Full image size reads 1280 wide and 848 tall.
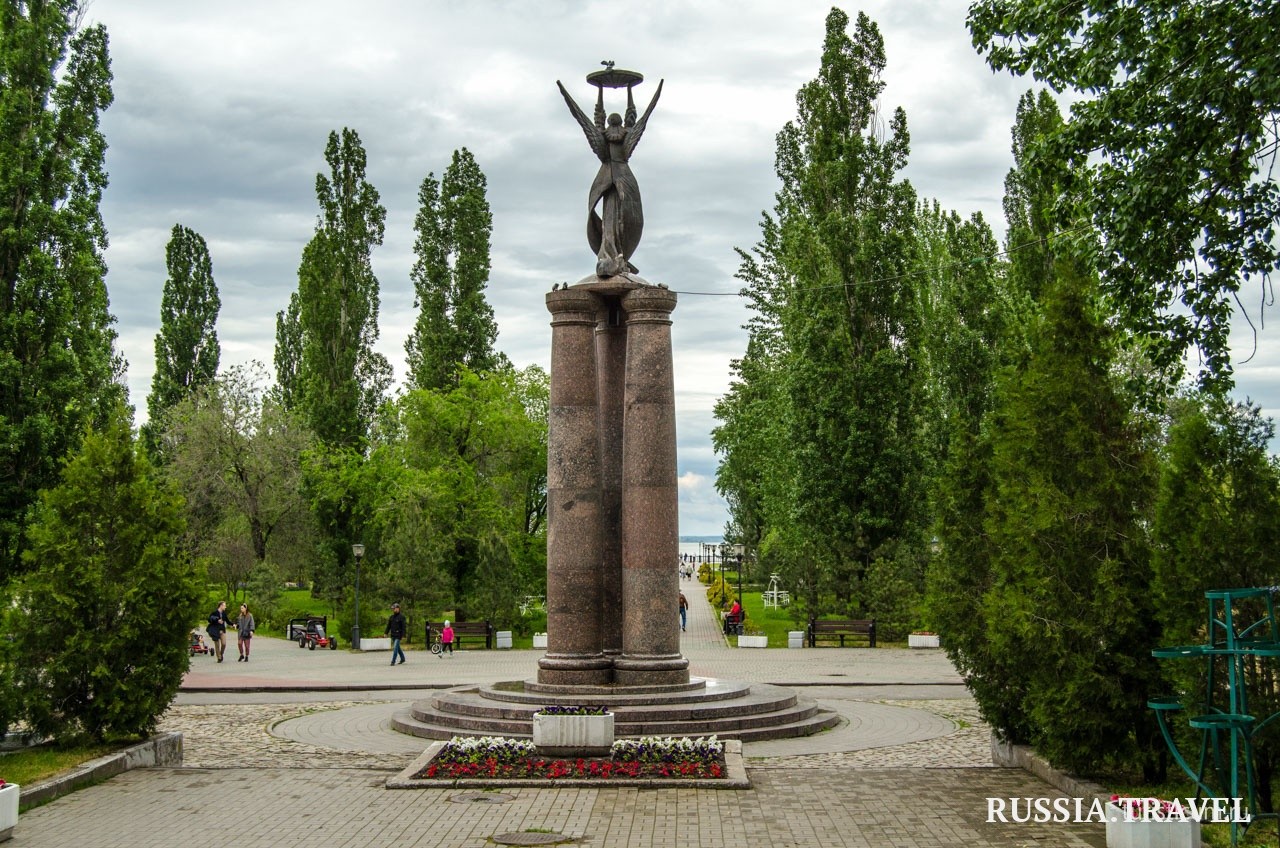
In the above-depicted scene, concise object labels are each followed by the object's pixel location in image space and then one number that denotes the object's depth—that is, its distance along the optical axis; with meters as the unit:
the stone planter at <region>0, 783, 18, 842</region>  9.57
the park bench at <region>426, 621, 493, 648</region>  32.81
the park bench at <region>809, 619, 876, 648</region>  31.53
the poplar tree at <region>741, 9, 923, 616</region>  32.78
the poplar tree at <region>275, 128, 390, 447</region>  43.88
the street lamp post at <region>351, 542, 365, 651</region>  32.41
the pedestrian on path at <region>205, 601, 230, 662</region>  29.23
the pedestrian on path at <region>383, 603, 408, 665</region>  28.09
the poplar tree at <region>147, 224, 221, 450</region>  51.99
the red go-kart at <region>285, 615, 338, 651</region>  33.34
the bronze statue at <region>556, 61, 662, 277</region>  16.86
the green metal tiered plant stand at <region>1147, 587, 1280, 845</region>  8.64
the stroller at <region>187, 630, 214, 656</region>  30.81
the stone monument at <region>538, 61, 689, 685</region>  15.66
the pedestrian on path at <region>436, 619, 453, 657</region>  30.84
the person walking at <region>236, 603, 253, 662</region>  28.97
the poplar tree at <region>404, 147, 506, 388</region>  42.78
